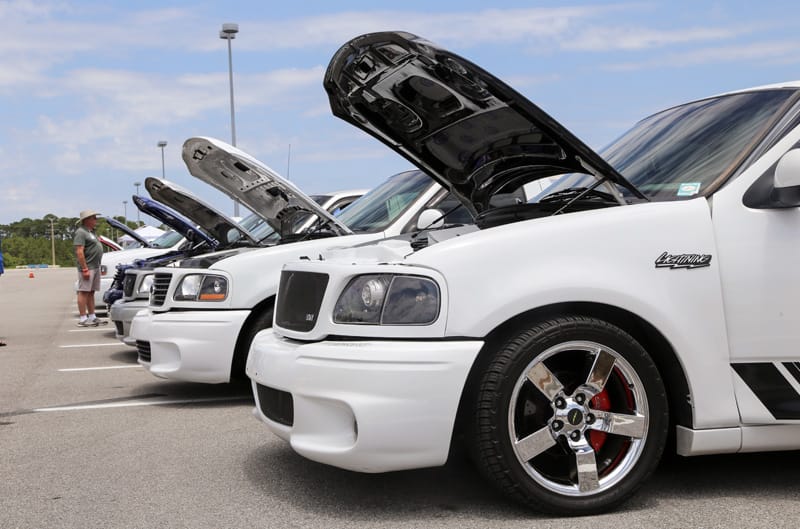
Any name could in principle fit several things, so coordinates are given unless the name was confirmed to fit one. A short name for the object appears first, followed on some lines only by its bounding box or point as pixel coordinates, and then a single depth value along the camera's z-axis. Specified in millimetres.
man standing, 12750
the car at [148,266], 8297
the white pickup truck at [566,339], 3342
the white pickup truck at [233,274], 5945
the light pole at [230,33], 25969
